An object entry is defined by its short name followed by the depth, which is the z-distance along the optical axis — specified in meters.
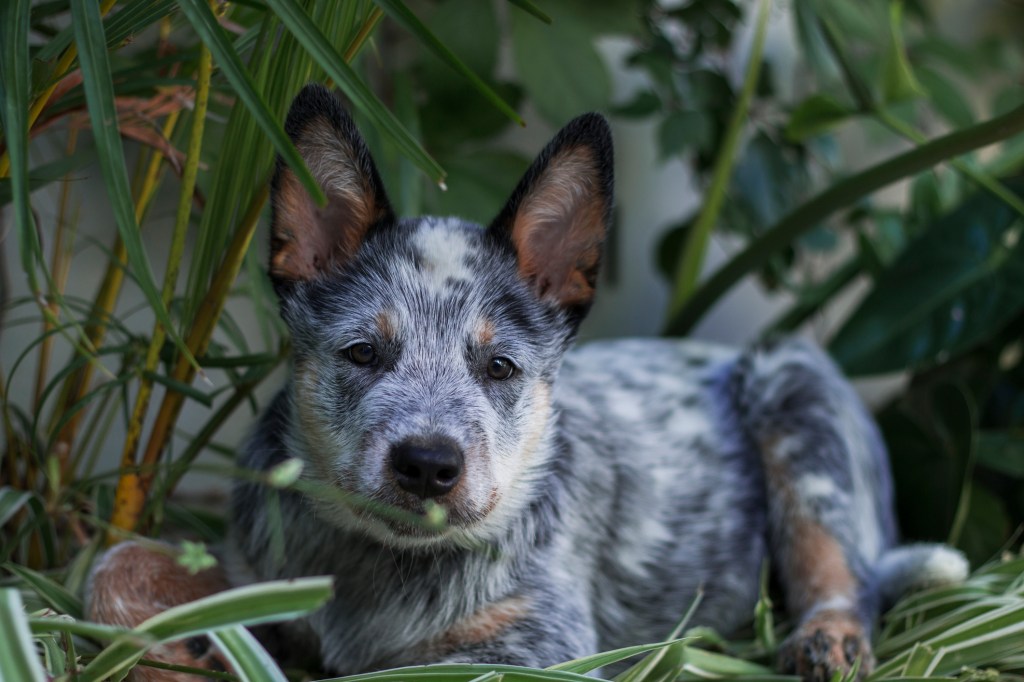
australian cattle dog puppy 1.65
